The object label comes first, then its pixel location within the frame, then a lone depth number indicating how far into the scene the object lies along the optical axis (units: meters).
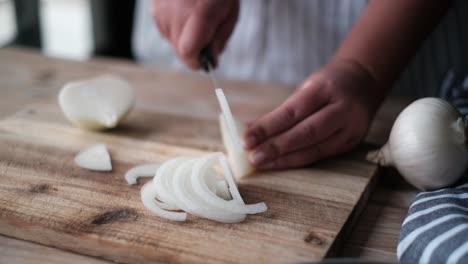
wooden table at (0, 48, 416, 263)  0.90
